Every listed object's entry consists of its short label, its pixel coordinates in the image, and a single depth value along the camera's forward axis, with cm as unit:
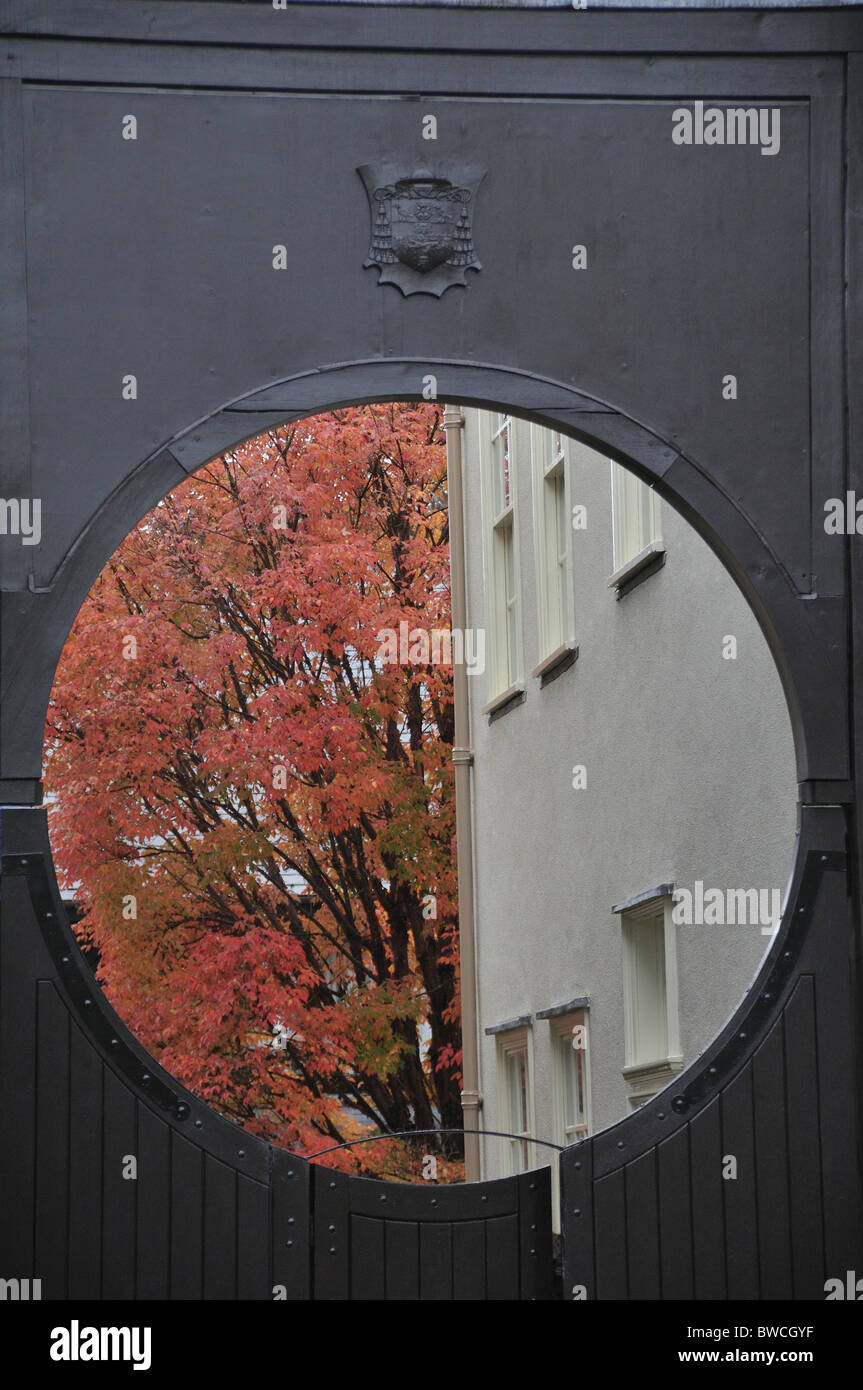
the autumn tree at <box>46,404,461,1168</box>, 1530
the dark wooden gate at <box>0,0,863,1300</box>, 617
